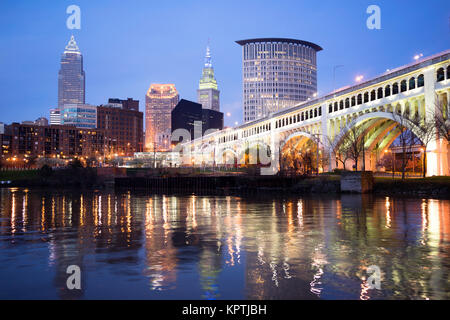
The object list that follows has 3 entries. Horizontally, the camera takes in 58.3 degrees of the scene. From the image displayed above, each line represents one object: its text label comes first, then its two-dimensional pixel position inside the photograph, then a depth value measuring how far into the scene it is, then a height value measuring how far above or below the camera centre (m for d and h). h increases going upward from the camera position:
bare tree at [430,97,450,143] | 47.67 +6.63
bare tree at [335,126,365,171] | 68.04 +5.59
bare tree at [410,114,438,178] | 50.62 +5.58
